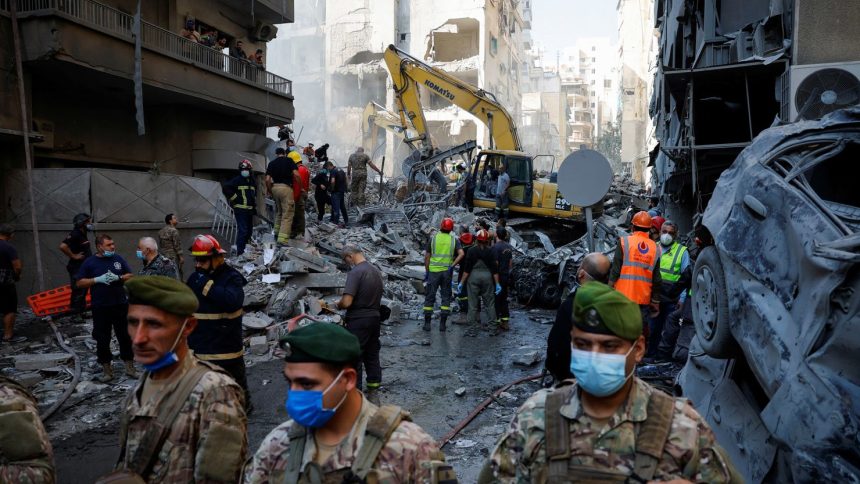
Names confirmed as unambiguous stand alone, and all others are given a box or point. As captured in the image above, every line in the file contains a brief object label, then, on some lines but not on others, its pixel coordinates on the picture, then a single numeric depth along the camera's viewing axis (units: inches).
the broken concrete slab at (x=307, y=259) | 433.4
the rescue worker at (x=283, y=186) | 463.2
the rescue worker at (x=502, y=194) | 664.4
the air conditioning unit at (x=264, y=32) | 735.1
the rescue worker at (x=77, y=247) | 361.7
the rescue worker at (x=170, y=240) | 376.2
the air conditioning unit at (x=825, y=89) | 382.0
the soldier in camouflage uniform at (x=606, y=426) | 71.1
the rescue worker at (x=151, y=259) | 268.4
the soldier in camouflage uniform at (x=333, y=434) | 76.5
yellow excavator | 697.6
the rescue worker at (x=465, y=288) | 438.6
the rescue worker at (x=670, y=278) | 290.8
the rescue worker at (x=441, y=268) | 400.8
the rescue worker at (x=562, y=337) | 168.2
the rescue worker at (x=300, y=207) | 488.1
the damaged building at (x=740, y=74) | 402.0
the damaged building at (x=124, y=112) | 415.5
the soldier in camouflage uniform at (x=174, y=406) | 90.9
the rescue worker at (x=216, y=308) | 194.4
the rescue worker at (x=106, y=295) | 259.6
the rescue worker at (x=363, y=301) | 233.0
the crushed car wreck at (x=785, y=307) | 109.7
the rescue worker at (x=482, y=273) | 399.5
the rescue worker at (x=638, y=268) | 253.4
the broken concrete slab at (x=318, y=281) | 419.2
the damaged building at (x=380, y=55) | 1705.2
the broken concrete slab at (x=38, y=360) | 280.5
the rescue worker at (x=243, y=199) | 450.6
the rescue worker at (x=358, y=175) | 714.8
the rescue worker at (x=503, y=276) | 405.1
